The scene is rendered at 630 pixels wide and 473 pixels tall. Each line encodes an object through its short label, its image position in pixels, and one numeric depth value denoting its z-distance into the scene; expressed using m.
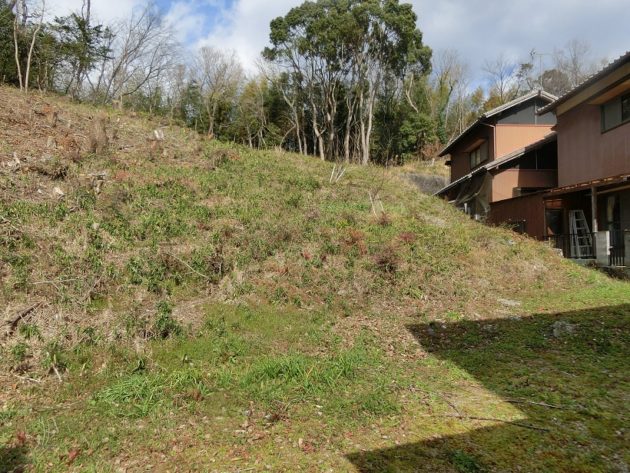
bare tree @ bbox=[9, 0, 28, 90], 18.48
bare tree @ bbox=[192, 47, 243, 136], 33.56
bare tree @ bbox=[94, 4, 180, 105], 25.77
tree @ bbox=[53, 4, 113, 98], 21.72
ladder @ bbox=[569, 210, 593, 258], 12.87
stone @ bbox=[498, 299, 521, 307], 8.22
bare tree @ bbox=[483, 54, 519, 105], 39.28
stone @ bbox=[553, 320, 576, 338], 6.41
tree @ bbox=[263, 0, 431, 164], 26.95
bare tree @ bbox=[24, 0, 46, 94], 18.19
